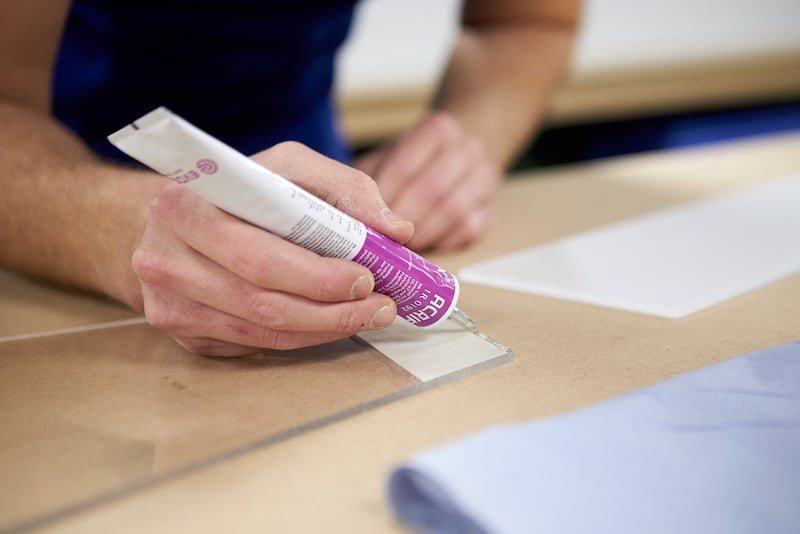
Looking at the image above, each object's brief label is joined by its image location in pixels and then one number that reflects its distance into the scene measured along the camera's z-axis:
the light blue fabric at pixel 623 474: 0.31
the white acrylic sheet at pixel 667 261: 0.61
